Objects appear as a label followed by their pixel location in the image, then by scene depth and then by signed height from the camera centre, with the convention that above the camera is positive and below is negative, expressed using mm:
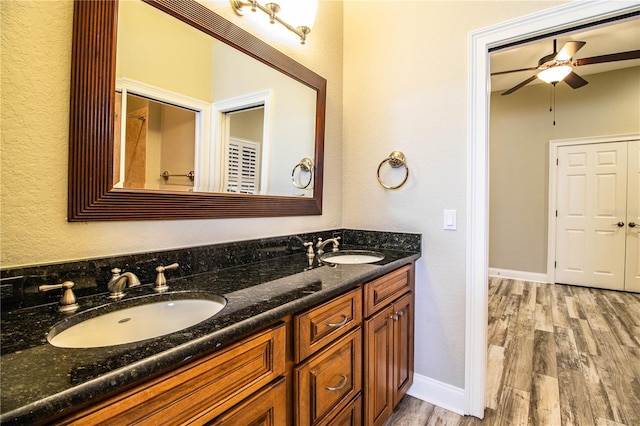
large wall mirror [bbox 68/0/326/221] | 957 +391
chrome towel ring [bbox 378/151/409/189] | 1949 +360
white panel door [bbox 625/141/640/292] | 3848 +6
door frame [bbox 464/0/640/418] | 1686 +32
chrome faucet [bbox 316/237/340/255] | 1818 -178
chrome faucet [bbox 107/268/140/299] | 934 -220
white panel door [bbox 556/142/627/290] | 3957 +67
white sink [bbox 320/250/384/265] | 1826 -251
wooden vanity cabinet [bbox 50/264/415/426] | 626 -464
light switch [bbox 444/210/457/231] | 1778 -16
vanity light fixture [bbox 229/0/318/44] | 1432 +1047
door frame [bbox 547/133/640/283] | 4309 +188
